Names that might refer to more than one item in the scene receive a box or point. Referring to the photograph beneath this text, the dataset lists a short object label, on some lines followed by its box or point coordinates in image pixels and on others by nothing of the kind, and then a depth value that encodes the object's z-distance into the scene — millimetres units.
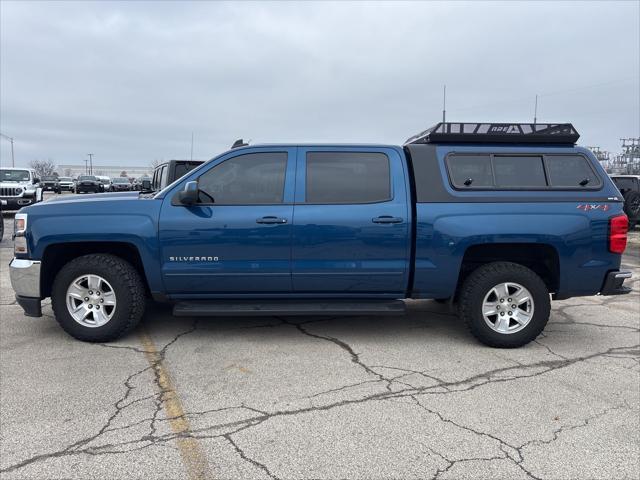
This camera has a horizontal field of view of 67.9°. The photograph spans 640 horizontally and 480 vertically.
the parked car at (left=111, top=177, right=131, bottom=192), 43894
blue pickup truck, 4391
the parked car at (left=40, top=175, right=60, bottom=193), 41969
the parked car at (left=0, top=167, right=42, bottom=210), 17281
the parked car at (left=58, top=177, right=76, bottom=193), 49888
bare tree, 111175
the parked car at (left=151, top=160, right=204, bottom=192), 9992
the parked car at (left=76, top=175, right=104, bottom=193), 38531
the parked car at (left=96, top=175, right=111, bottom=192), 43469
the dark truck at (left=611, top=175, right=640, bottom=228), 14344
